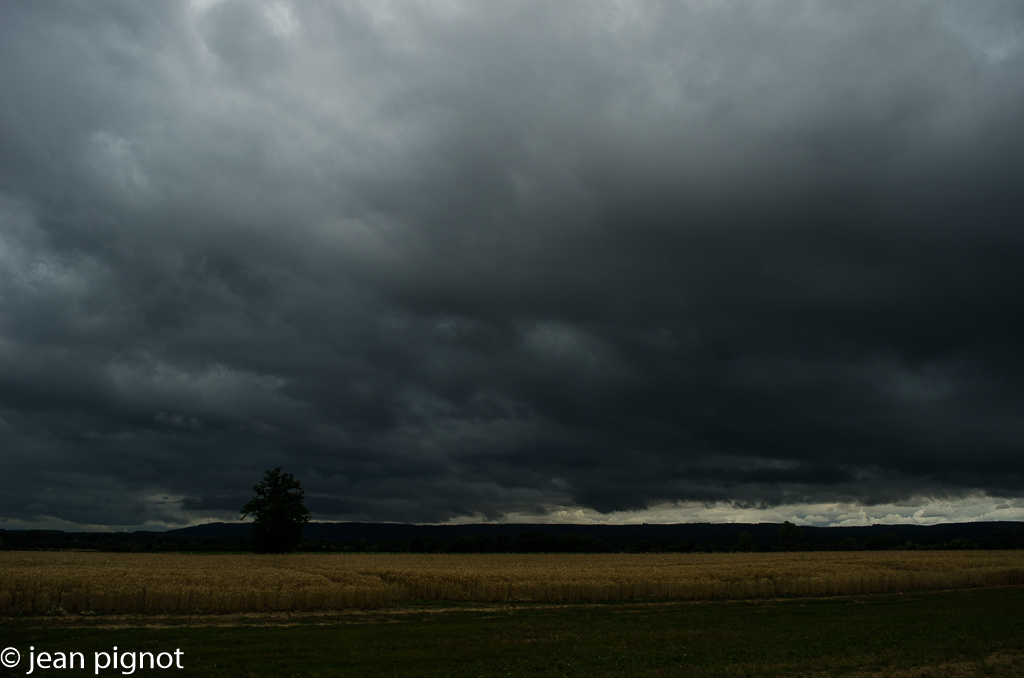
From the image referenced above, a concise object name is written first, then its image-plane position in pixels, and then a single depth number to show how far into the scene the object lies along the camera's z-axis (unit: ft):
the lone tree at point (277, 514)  297.12
